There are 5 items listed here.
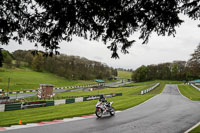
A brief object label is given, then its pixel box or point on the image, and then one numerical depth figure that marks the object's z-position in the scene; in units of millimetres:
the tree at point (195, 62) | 45750
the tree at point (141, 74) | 101438
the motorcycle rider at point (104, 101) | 11771
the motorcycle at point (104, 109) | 11188
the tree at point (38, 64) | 82375
